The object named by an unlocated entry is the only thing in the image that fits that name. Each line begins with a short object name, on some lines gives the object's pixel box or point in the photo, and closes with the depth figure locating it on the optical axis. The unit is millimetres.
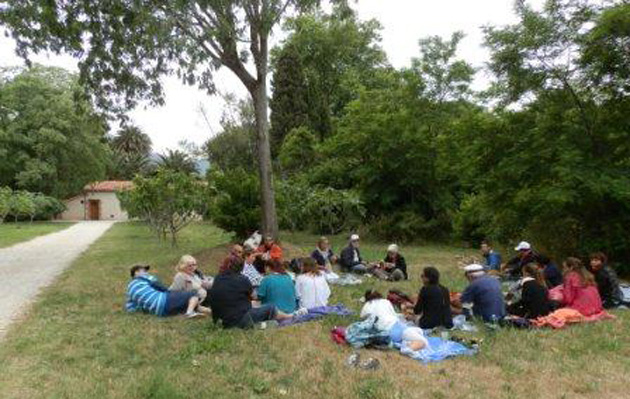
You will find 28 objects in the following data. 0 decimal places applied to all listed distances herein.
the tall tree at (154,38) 14297
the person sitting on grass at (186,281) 10555
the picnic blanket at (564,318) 8992
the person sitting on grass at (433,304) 8844
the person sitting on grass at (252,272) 11883
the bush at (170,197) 22984
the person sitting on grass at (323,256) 14883
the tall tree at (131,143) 83625
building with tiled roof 68950
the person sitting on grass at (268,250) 13961
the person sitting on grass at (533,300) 9312
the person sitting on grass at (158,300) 10273
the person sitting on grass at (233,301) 8898
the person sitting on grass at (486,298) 9274
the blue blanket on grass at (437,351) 7387
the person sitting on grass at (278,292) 9750
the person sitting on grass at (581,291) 9609
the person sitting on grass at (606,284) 10641
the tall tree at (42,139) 54188
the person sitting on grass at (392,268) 14530
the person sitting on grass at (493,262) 15753
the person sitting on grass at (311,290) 10180
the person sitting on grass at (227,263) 9125
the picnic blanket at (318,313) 9256
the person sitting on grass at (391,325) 7738
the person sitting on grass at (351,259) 15469
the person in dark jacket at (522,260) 12861
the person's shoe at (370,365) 6934
